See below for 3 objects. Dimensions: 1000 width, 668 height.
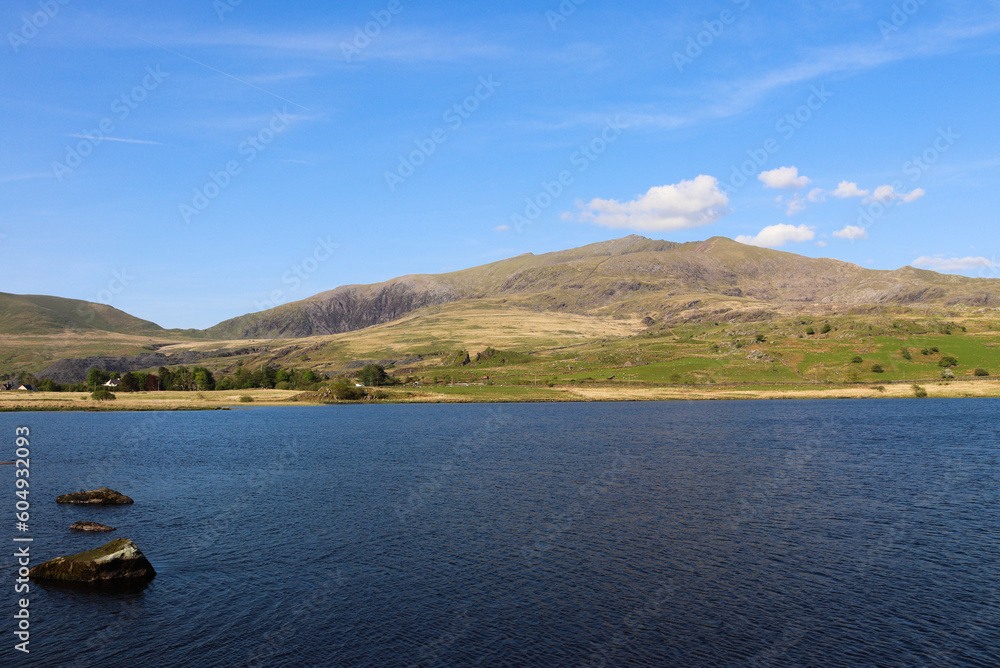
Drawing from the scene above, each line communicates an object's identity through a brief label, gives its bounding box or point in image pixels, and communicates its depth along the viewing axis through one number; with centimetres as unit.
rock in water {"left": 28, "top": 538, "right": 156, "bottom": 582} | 3688
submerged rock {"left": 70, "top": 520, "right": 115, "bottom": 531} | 4725
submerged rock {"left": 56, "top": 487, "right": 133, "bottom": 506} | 5700
